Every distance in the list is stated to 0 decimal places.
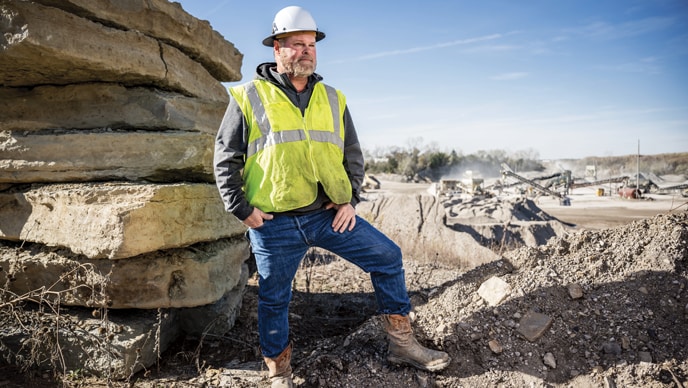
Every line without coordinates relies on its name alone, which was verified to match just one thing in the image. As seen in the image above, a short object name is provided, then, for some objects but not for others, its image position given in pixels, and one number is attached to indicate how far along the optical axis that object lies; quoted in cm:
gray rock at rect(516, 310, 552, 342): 294
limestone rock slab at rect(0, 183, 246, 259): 301
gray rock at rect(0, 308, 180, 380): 306
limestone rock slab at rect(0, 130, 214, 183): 333
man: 259
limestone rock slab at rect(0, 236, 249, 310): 320
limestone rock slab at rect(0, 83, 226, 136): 349
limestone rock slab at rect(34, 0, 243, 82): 324
